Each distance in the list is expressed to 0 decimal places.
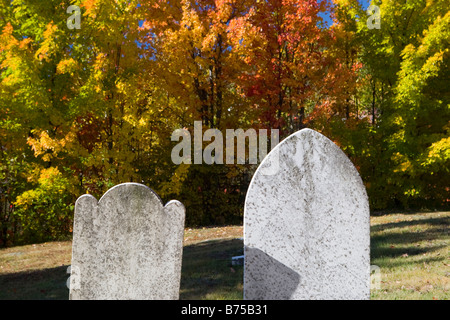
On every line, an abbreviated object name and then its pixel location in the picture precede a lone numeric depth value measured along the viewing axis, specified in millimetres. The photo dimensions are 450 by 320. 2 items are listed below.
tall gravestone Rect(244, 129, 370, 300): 3732
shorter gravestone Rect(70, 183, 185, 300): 4328
